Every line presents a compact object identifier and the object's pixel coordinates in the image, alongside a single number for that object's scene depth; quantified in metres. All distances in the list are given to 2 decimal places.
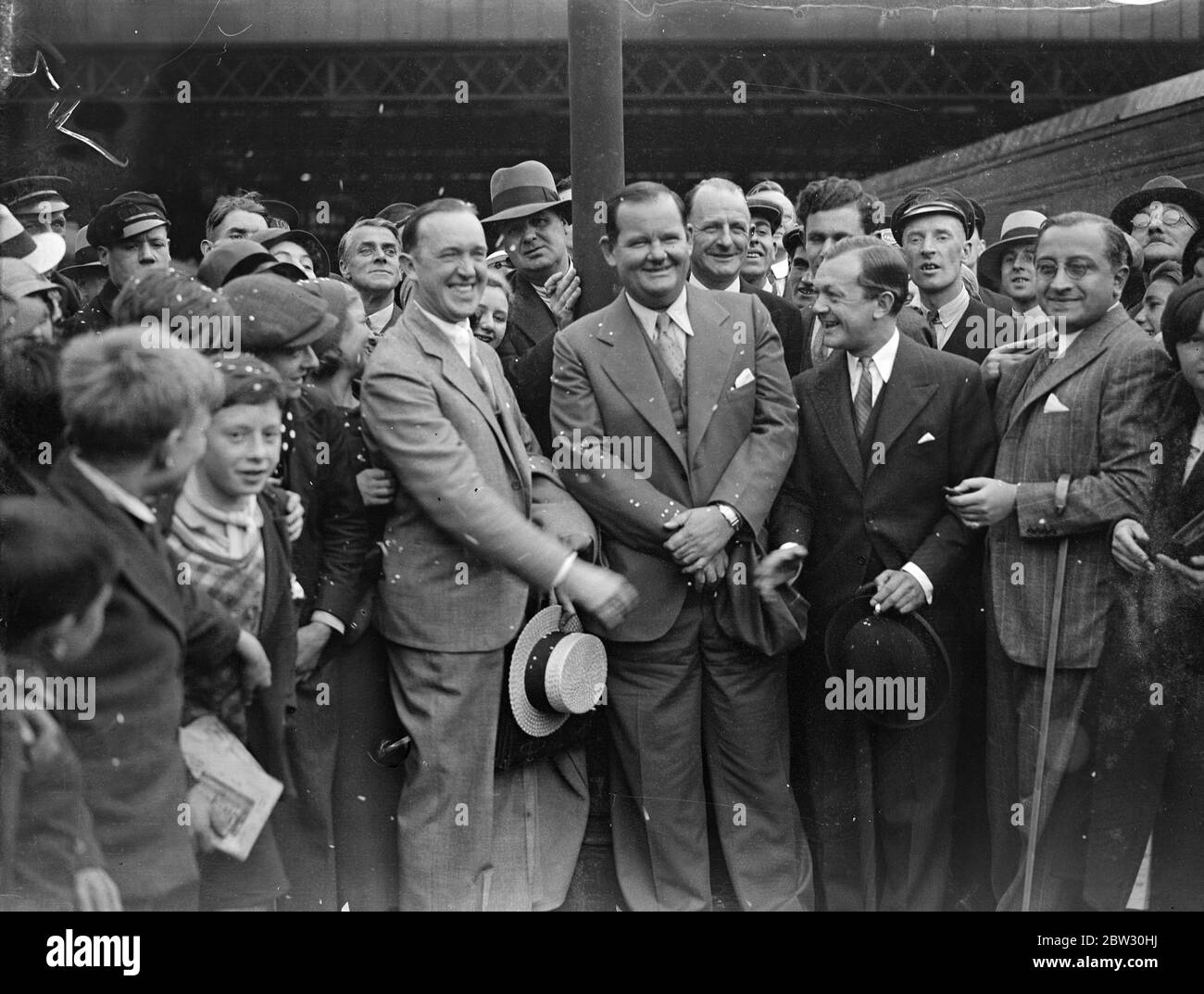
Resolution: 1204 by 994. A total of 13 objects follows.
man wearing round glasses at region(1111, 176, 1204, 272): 5.22
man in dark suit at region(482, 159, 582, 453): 4.81
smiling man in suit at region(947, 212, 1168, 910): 4.43
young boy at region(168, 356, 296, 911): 3.93
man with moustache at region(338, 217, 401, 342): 5.22
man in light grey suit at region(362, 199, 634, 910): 4.24
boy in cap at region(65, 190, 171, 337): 4.62
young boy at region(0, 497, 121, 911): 3.60
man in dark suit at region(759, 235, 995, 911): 4.56
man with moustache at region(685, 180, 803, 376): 5.05
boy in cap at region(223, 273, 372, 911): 4.18
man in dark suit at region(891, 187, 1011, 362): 5.25
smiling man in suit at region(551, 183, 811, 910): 4.54
